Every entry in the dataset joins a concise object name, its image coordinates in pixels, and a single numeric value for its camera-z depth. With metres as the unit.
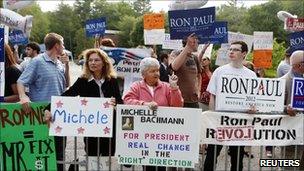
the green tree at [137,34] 63.64
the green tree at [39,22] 89.54
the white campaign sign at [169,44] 11.75
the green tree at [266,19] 68.75
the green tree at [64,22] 97.19
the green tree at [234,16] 84.00
